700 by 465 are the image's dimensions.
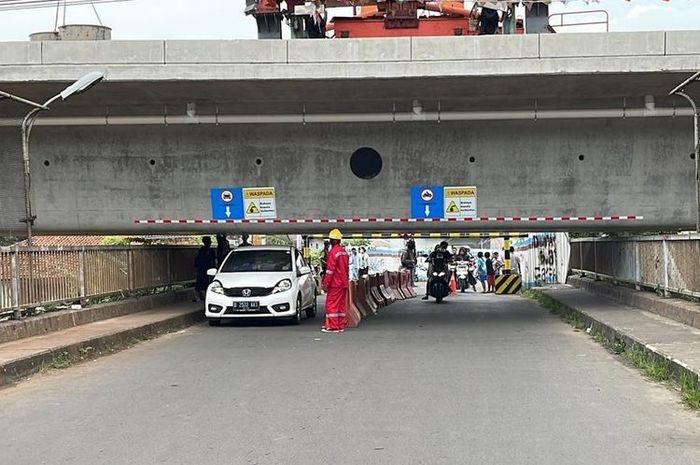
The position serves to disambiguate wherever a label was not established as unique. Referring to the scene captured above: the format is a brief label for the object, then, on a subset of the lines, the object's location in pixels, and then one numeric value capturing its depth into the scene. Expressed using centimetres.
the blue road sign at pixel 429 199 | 1744
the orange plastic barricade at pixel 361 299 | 1878
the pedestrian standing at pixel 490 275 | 3555
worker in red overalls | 1479
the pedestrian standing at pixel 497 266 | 3932
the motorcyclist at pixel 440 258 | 2492
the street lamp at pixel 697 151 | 1277
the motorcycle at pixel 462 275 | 3800
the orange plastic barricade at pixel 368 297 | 2014
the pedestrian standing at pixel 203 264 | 1984
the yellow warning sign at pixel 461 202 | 1734
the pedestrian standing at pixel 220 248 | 2244
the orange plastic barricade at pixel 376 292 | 2206
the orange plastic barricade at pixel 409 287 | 2997
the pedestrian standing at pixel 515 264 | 3925
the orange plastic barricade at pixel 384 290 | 2397
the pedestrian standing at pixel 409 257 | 3653
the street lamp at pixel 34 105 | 1280
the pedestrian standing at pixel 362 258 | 3892
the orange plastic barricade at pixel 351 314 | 1633
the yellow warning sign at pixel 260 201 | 1758
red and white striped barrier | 1734
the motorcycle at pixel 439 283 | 2462
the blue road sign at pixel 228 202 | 1759
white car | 1571
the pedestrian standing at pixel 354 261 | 3491
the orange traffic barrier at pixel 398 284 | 2756
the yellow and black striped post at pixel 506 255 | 3348
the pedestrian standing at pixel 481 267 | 3858
